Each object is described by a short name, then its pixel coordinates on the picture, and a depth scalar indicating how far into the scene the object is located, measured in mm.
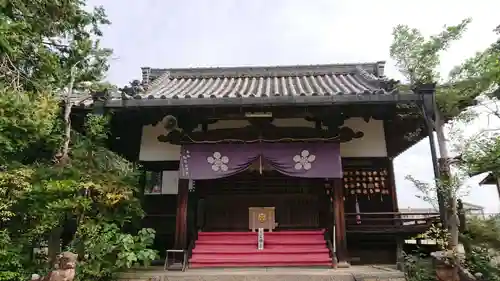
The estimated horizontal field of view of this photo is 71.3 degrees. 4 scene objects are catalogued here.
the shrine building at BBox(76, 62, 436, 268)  8180
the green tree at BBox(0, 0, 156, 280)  6363
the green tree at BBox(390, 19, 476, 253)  6703
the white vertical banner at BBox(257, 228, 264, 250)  8438
